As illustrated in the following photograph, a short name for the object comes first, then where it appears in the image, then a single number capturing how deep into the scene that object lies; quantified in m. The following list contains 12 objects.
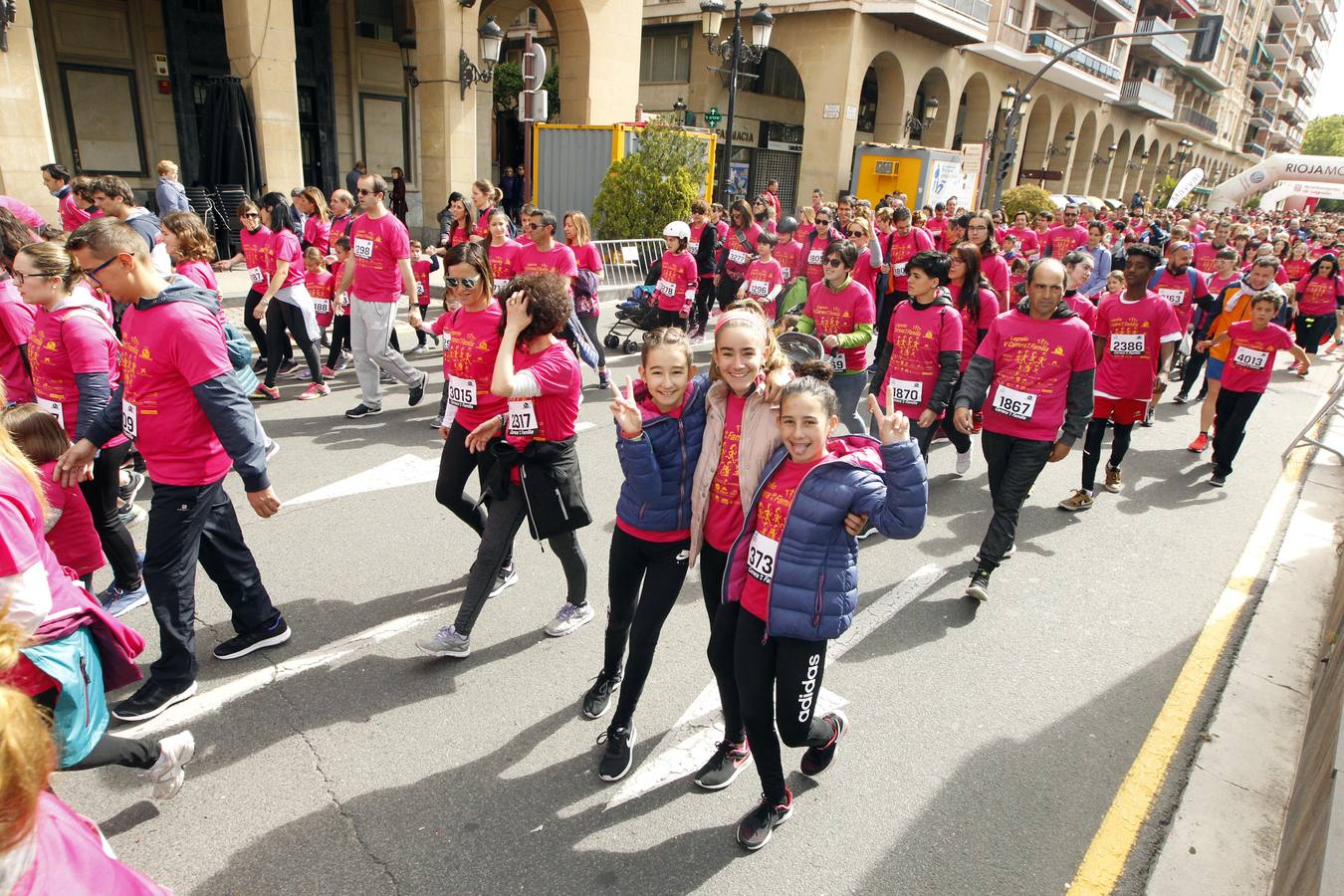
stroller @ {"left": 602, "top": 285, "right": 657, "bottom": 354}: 10.60
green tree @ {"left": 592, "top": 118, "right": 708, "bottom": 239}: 15.53
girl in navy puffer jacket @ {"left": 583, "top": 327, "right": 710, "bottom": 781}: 3.08
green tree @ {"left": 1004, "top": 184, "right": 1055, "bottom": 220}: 24.47
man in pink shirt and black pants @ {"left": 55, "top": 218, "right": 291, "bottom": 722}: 3.30
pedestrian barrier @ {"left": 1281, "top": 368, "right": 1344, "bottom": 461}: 4.82
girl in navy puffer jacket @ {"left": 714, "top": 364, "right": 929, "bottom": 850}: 2.70
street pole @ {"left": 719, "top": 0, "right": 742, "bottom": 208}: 15.13
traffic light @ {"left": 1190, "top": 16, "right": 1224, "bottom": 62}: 17.20
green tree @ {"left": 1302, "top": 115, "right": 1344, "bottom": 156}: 104.81
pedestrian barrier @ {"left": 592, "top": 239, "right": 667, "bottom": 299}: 14.95
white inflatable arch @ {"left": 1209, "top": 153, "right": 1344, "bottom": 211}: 37.50
